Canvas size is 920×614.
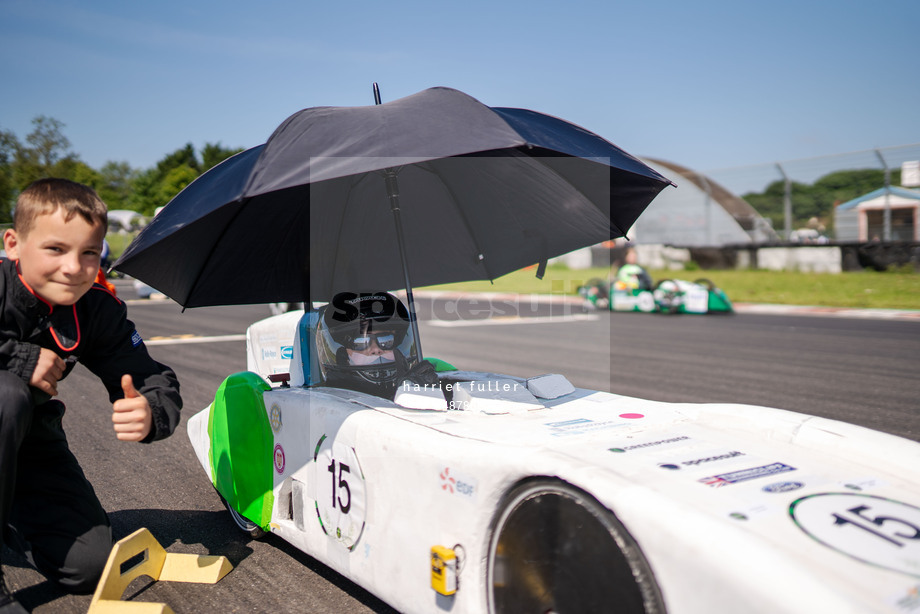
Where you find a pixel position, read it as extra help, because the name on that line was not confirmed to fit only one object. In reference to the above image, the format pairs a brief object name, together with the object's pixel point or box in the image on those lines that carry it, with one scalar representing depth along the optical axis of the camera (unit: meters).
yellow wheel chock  2.45
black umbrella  2.31
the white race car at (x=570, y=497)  1.48
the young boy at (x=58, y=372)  2.29
